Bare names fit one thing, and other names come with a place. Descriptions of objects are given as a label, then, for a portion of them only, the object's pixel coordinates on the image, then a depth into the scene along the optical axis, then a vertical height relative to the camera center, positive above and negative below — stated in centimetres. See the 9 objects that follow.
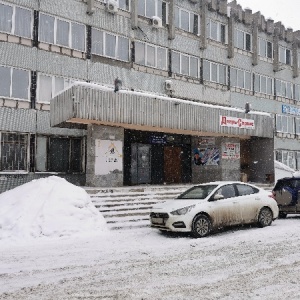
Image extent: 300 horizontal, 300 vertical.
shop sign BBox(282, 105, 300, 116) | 3312 +533
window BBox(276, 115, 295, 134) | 3250 +396
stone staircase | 1233 -136
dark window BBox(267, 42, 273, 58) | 3269 +1060
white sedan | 999 -121
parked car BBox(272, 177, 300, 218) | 1321 -103
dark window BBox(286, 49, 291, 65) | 3456 +1054
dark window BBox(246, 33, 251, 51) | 3092 +1069
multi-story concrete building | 1744 +437
